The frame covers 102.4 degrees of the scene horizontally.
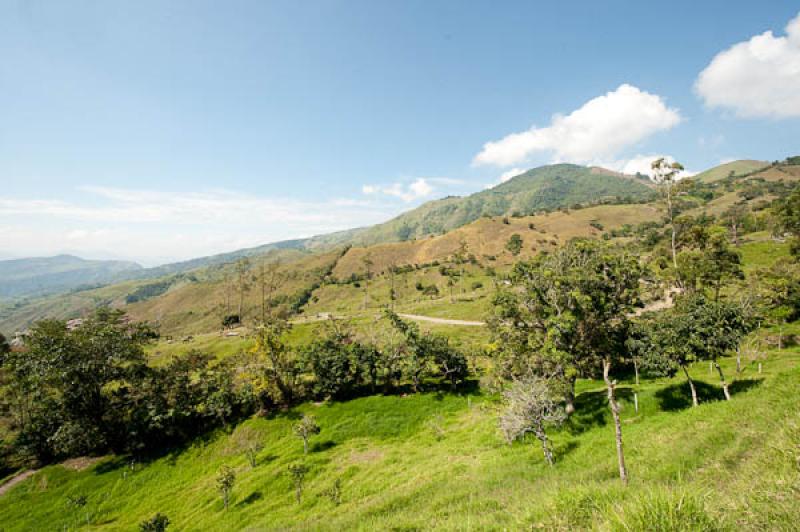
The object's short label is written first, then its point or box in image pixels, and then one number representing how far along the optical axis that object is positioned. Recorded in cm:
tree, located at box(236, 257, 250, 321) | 12364
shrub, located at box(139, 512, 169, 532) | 2813
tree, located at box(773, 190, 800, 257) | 6369
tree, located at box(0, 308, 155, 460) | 4397
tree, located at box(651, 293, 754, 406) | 2745
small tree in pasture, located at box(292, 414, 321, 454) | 4155
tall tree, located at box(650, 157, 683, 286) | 5109
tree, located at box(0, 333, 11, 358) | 6512
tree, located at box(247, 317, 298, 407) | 5072
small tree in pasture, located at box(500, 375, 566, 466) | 2627
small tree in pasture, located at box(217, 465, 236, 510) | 3294
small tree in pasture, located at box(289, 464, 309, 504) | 3213
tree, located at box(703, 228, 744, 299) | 4903
